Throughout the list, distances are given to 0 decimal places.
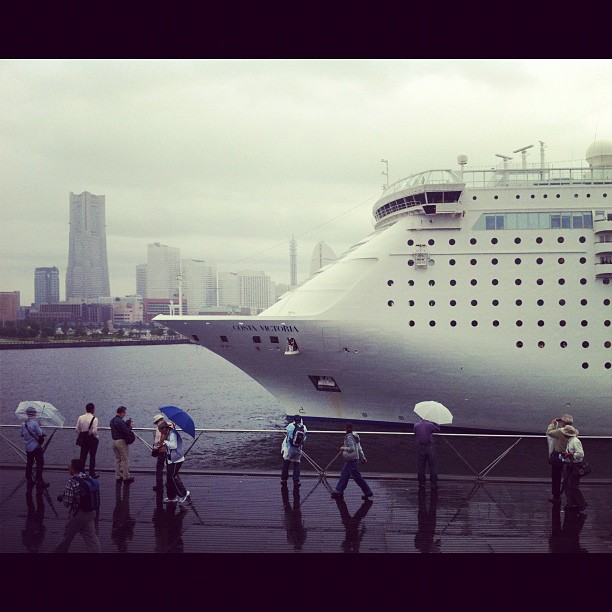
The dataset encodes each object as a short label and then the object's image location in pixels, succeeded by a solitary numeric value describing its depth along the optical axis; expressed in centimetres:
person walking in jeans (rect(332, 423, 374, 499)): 891
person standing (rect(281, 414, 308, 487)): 938
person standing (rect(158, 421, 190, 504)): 873
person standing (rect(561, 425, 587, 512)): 844
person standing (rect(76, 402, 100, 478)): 971
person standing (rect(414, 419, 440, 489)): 952
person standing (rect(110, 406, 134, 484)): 956
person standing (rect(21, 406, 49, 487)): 925
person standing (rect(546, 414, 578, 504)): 868
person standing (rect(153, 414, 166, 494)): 875
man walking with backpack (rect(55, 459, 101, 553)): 598
